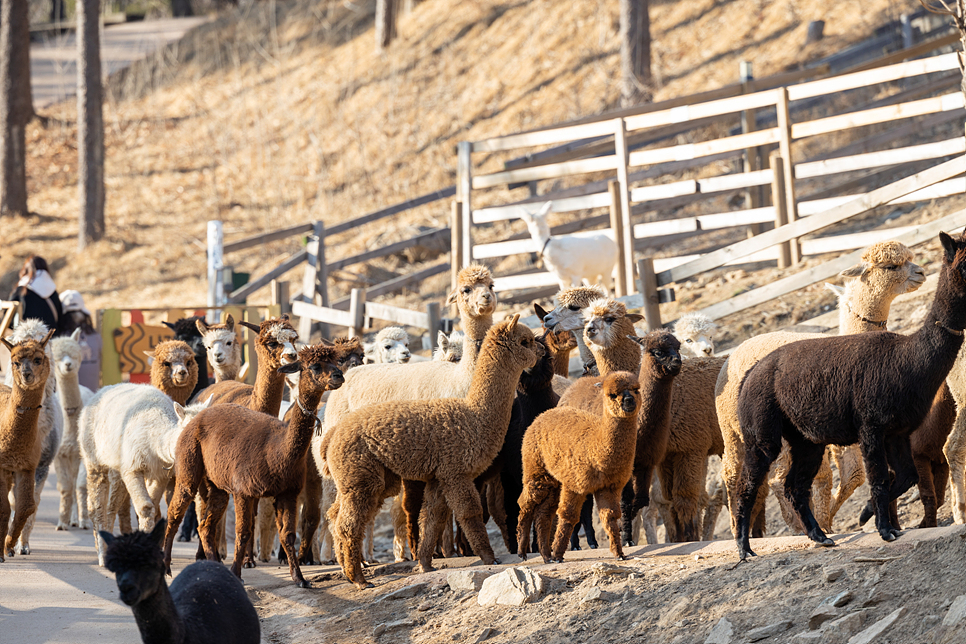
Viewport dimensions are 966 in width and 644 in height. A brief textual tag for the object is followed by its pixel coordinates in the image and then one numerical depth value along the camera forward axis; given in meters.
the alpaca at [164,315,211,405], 23.36
